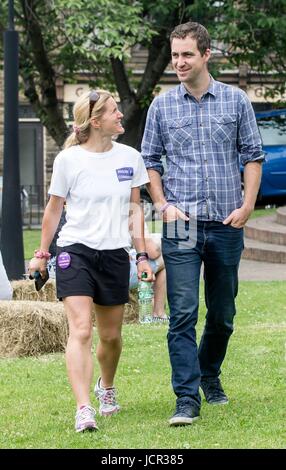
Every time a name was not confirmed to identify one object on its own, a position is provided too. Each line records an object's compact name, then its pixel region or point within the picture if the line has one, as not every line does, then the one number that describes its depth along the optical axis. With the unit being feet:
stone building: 119.85
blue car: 92.32
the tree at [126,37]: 66.33
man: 23.72
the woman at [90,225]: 23.12
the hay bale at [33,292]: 39.09
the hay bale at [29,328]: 32.94
